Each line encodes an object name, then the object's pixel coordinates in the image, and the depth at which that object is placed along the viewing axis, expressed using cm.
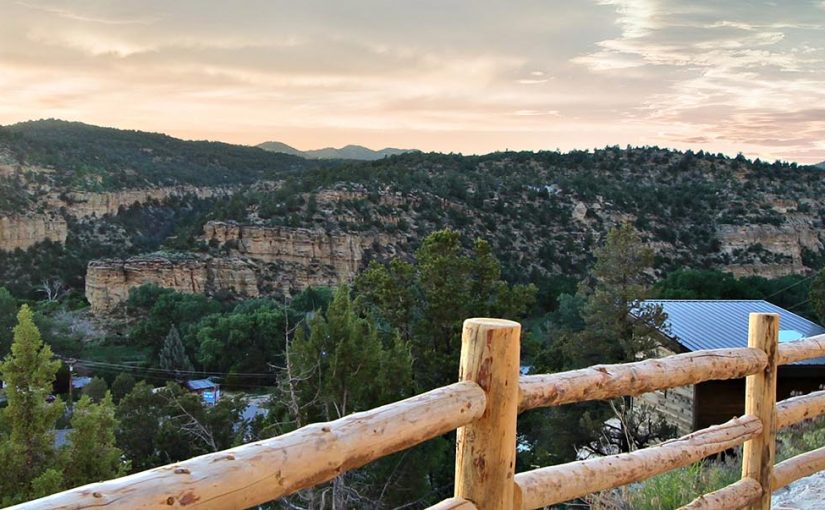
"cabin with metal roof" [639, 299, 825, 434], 1242
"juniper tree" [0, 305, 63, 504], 989
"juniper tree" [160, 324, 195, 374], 2750
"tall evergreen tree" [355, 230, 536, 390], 1491
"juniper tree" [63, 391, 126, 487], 1045
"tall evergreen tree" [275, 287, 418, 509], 1138
